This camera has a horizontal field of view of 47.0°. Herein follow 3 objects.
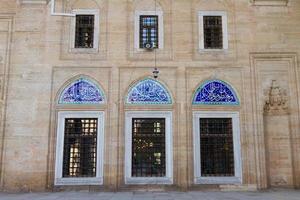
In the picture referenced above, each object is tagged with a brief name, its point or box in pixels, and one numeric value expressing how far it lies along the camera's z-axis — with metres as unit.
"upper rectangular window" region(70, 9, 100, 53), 12.77
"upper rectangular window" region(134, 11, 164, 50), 12.90
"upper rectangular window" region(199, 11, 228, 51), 12.95
